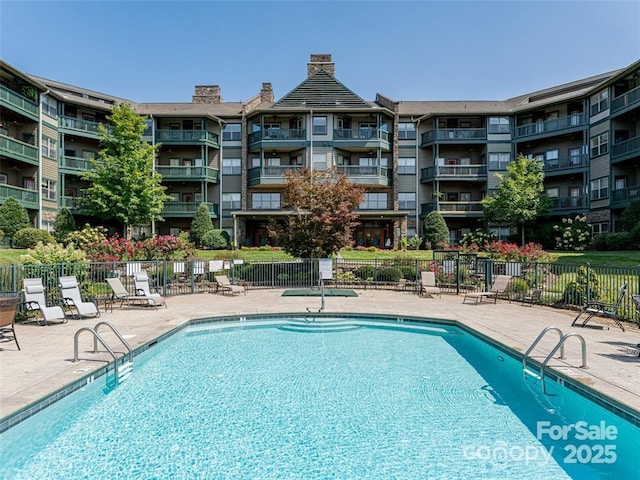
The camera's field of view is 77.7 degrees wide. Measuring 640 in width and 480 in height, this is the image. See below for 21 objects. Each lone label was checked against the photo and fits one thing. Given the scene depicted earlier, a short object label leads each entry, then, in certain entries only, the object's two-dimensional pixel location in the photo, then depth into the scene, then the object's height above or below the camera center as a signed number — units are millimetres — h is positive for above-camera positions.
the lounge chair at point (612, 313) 9336 -1660
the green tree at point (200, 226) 33500 +1560
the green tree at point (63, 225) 29219 +1454
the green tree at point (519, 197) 31953 +3831
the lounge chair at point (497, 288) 14038 -1588
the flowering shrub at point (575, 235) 29266 +629
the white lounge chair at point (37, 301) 9573 -1382
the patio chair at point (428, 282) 16256 -1575
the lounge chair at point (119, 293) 12758 -1592
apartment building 33625 +8780
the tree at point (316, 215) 18156 +1328
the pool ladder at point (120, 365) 6699 -2137
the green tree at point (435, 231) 33281 +1091
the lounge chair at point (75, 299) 10664 -1519
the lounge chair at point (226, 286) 16125 -1714
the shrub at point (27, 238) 24016 +387
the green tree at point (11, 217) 24578 +1704
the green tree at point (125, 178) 30875 +5209
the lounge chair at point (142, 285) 13647 -1416
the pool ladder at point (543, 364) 6384 -2068
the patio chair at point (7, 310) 7004 -1177
